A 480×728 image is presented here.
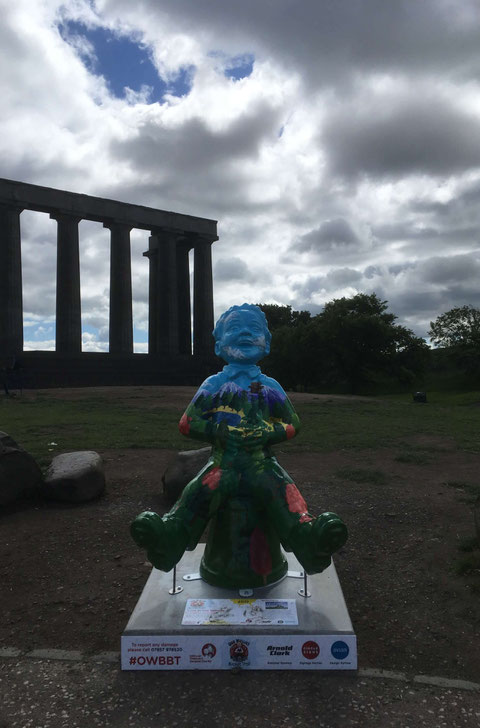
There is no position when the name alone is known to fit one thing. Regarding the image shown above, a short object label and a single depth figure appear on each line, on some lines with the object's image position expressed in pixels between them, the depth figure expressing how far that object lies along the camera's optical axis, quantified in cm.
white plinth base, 436
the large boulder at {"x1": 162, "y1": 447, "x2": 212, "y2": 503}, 880
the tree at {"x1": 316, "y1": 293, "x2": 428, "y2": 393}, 4450
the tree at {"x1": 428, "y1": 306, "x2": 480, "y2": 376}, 4638
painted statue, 484
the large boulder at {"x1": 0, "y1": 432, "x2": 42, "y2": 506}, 857
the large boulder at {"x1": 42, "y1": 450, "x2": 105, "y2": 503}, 888
